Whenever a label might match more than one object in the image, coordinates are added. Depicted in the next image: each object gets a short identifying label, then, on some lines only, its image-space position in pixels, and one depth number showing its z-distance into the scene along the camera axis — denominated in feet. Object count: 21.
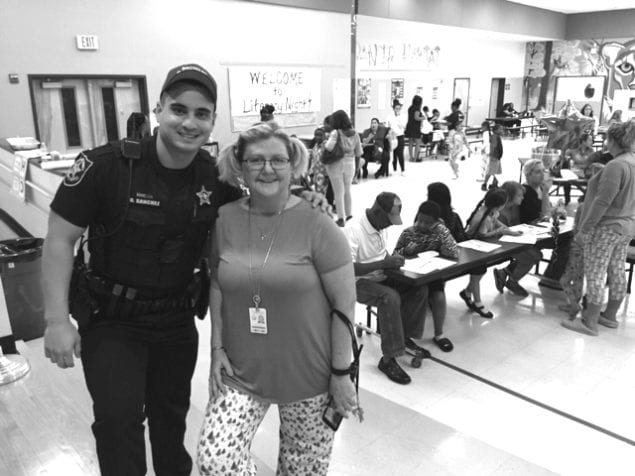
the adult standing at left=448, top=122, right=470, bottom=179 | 38.37
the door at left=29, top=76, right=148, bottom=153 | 26.37
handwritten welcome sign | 33.97
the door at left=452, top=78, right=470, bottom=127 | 63.86
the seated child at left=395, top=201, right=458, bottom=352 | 13.32
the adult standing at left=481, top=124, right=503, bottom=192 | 31.74
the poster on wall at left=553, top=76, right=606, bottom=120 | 69.87
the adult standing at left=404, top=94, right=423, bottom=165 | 46.35
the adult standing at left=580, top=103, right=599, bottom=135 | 47.56
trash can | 11.99
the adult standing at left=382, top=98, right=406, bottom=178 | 41.53
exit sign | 26.32
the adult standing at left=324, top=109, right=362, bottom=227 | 25.17
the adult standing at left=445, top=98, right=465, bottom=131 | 41.35
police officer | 5.23
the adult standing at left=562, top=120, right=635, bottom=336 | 12.87
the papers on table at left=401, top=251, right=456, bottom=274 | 12.24
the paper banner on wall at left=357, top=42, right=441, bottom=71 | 48.57
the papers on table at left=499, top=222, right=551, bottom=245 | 15.17
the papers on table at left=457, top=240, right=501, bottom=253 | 14.21
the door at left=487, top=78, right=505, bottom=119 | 72.64
